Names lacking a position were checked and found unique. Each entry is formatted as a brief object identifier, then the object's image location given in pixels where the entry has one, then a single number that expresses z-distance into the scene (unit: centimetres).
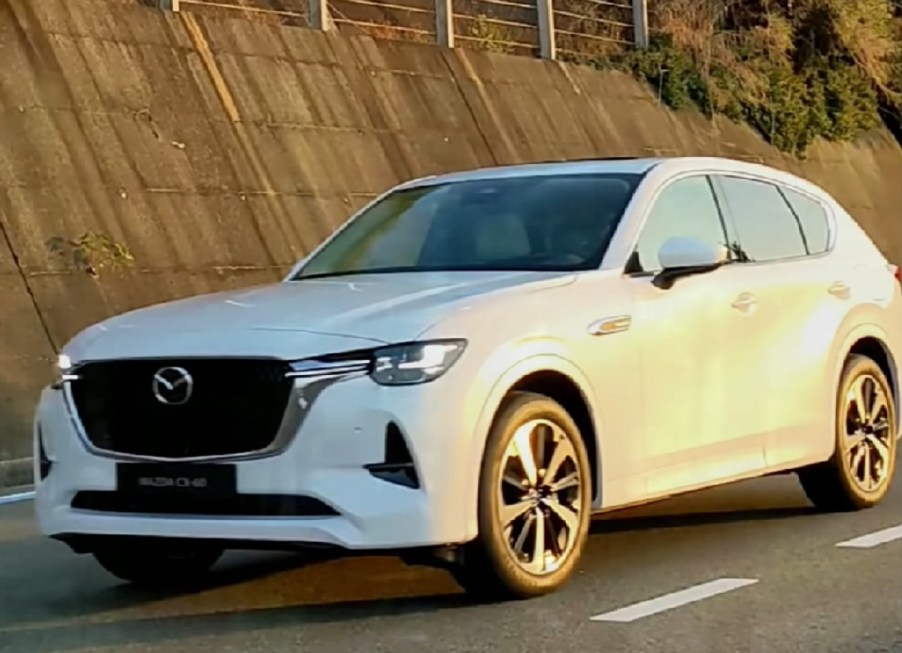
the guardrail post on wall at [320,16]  1928
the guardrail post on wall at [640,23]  2503
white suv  630
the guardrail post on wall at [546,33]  2312
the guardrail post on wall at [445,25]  2120
